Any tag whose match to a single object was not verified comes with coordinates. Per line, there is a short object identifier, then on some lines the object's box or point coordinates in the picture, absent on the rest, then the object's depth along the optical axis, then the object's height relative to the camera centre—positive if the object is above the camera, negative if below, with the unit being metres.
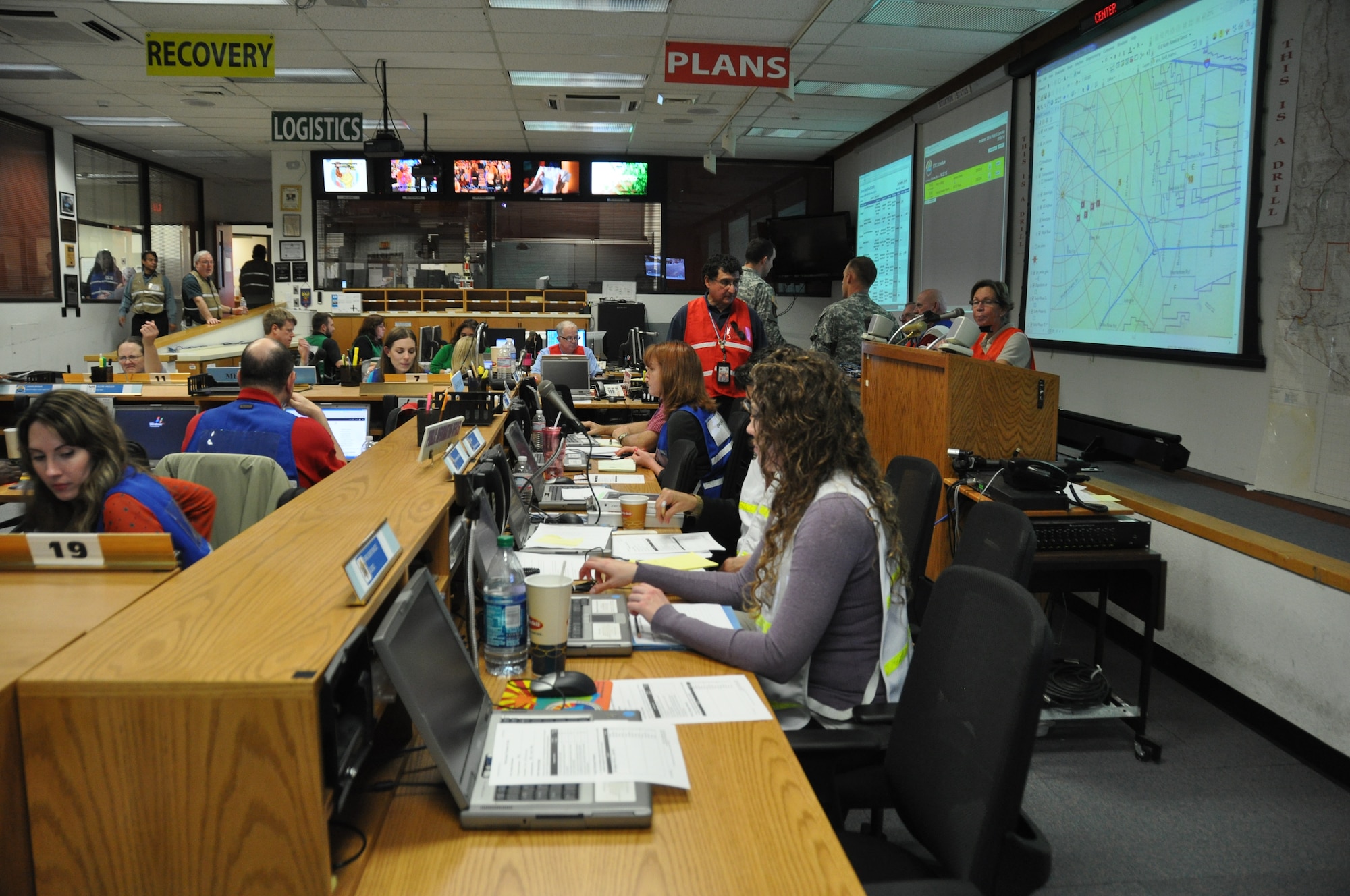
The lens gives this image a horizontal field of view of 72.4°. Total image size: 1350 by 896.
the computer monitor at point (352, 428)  4.78 -0.45
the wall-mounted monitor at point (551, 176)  10.92 +1.98
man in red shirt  3.44 -0.33
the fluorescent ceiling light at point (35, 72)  7.19 +2.10
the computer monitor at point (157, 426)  5.08 -0.48
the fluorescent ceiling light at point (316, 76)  7.29 +2.11
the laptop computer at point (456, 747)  1.18 -0.56
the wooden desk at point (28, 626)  0.91 -0.33
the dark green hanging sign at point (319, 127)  7.18 +1.66
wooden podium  3.70 -0.25
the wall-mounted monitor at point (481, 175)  10.91 +1.98
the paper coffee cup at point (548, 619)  1.73 -0.52
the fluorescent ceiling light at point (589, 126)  9.27 +2.20
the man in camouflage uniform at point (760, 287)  6.14 +0.40
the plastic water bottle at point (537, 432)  4.09 -0.39
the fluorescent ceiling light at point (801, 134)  9.43 +2.20
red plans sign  6.04 +1.86
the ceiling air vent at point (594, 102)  8.02 +2.15
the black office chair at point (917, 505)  2.77 -0.48
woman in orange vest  4.72 +0.14
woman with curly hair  1.77 -0.44
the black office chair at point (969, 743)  1.27 -0.59
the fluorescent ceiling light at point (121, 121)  9.12 +2.17
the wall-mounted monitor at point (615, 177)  11.02 +1.99
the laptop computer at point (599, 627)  1.88 -0.60
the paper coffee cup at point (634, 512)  3.06 -0.55
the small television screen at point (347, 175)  10.75 +1.93
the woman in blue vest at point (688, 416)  3.75 -0.29
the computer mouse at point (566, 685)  1.64 -0.61
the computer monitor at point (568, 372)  6.72 -0.20
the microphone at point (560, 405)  3.64 -0.24
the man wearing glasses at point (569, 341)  7.61 +0.03
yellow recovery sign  6.00 +1.86
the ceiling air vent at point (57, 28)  5.89 +2.05
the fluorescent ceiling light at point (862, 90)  7.57 +2.14
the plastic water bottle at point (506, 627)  1.75 -0.54
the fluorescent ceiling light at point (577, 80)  7.38 +2.14
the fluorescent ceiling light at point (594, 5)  5.64 +2.07
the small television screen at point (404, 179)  10.69 +1.88
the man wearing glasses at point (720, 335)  5.29 +0.07
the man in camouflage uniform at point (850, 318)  6.25 +0.20
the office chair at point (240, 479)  3.07 -0.46
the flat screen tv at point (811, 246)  10.11 +1.13
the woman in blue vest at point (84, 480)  2.07 -0.33
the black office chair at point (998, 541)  2.18 -0.48
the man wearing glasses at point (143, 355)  6.44 -0.12
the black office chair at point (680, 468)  3.51 -0.47
